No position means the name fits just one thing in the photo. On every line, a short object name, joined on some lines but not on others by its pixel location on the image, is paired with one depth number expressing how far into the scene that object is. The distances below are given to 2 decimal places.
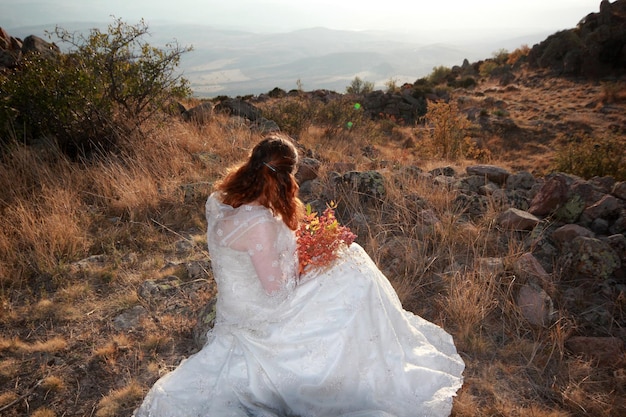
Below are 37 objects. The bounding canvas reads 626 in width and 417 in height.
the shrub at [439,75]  26.22
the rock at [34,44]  9.88
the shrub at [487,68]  25.50
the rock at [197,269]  3.89
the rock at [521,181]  5.76
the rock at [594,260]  3.75
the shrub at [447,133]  9.41
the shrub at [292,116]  9.77
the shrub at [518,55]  26.02
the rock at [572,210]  4.53
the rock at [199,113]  8.63
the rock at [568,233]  4.09
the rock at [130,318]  3.27
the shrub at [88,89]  6.01
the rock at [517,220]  4.43
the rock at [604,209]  4.55
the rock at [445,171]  6.22
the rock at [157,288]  3.59
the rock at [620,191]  4.88
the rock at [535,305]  3.32
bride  2.27
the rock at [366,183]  5.09
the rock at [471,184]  5.46
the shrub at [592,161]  7.16
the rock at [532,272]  3.66
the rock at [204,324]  3.05
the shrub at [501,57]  28.51
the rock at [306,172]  5.85
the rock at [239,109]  10.27
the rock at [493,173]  6.09
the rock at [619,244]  3.91
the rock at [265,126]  8.30
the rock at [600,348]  2.96
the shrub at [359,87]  22.92
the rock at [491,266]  3.66
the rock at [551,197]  4.65
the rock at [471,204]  4.94
